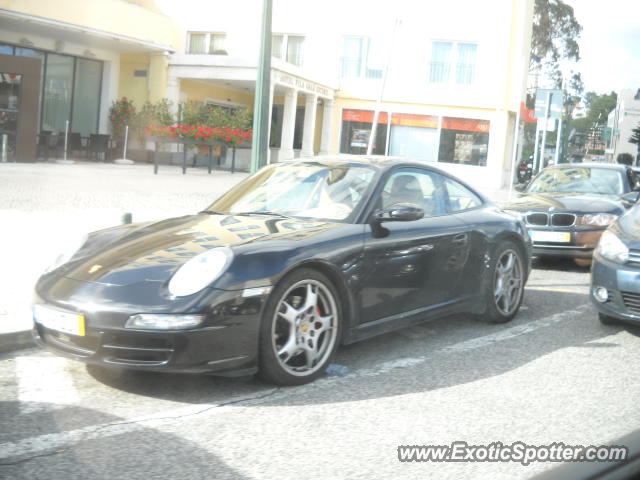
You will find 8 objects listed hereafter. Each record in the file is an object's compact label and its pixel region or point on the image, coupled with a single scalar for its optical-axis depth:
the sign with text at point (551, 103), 18.98
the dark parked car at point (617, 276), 5.77
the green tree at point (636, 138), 64.68
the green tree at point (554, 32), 50.81
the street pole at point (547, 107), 18.86
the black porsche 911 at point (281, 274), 3.91
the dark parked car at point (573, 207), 9.38
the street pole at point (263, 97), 9.02
